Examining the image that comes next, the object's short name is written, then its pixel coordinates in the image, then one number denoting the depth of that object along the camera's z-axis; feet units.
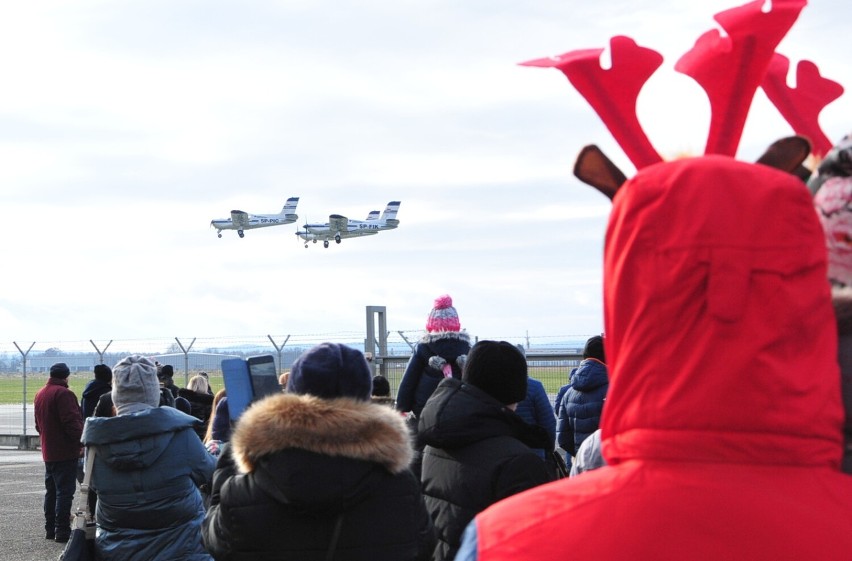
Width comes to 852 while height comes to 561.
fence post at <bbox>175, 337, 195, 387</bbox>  69.36
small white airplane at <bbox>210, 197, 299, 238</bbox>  269.03
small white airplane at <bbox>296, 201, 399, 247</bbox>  270.14
